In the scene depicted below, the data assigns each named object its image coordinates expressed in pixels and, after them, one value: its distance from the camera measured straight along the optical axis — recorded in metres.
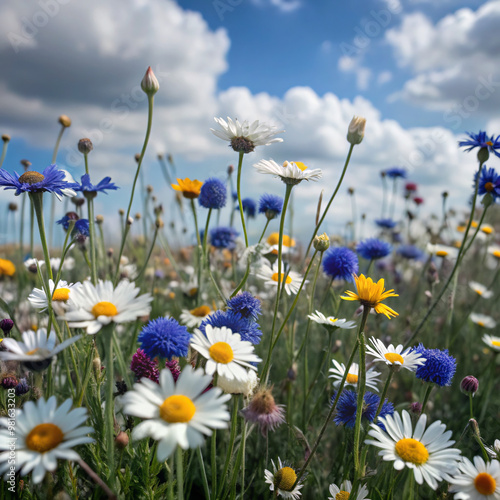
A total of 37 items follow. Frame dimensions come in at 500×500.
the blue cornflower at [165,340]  0.25
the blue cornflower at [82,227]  0.42
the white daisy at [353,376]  0.35
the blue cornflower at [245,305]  0.31
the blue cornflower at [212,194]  0.48
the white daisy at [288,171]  0.30
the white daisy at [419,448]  0.25
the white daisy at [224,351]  0.23
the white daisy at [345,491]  0.30
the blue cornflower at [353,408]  0.33
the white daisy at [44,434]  0.19
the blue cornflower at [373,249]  0.61
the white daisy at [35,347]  0.23
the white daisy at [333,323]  0.34
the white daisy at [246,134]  0.34
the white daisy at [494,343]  0.53
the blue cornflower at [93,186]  0.35
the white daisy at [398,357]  0.30
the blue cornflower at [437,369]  0.31
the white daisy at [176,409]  0.18
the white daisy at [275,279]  0.44
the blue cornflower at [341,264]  0.48
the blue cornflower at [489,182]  0.47
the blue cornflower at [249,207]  0.70
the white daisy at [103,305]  0.22
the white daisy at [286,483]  0.29
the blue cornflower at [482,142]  0.44
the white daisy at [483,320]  0.76
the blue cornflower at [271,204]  0.47
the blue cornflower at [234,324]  0.28
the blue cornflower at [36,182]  0.29
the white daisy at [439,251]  0.74
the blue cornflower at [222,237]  0.66
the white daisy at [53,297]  0.31
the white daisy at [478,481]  0.26
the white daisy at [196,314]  0.50
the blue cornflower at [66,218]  0.48
